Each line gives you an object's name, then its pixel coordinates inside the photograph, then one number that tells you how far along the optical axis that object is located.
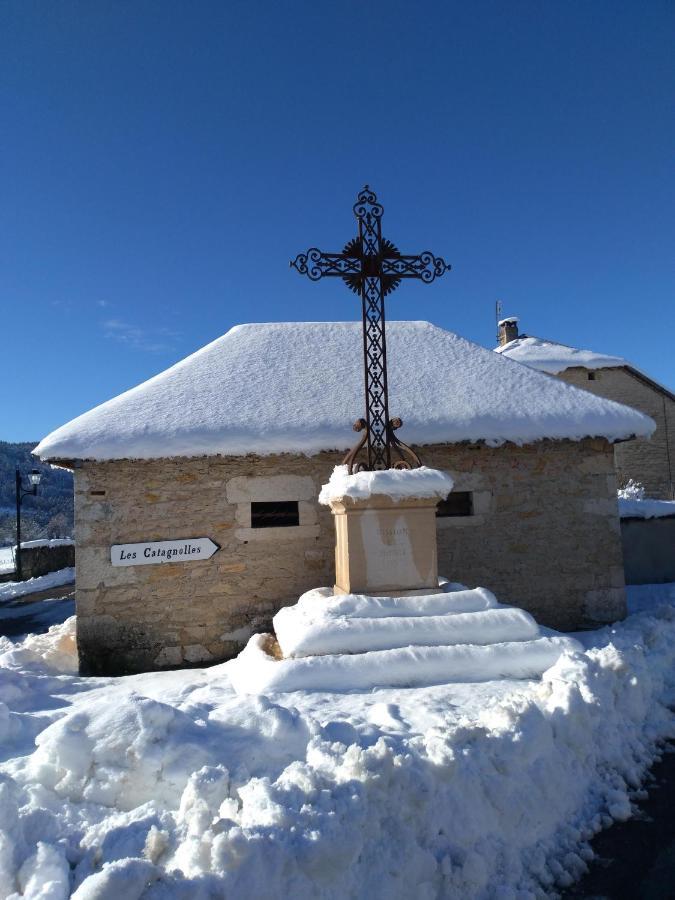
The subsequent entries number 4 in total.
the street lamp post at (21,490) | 16.12
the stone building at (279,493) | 6.30
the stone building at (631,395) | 19.64
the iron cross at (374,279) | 5.46
